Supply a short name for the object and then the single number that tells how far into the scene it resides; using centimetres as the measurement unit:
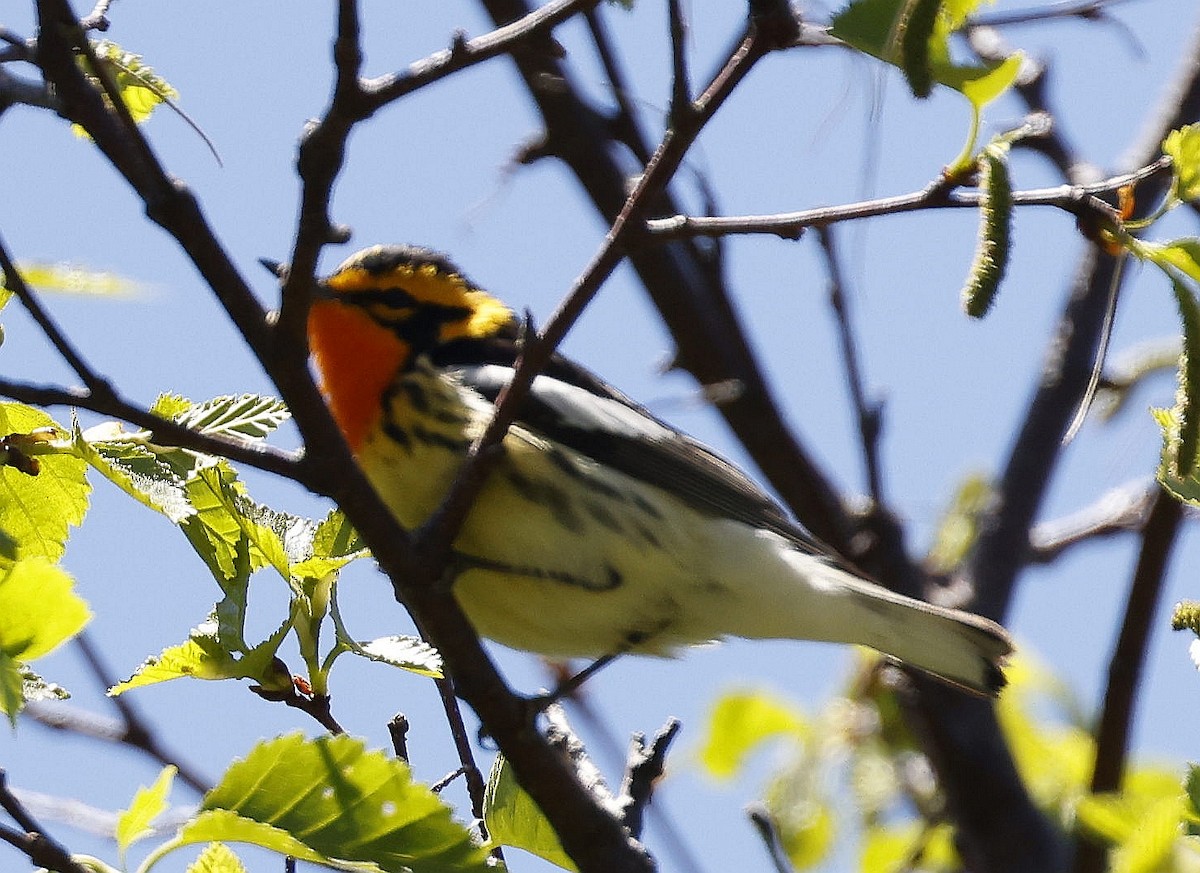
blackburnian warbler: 404
